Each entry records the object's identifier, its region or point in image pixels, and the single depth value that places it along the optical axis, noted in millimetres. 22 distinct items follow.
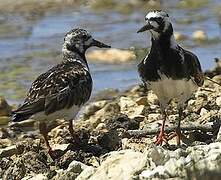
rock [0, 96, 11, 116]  20781
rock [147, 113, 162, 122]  17172
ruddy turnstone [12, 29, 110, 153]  14875
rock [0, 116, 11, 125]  20422
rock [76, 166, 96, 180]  11953
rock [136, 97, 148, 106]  19125
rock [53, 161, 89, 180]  12380
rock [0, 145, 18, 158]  15343
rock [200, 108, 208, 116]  16558
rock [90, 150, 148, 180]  11484
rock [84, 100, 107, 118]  19875
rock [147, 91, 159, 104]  19391
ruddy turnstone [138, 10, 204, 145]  14523
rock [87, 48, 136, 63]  26234
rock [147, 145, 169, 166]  11266
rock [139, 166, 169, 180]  10570
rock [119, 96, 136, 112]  19391
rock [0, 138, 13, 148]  17234
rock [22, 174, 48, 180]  12602
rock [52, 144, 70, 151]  15294
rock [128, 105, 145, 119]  17800
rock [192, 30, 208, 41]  27547
